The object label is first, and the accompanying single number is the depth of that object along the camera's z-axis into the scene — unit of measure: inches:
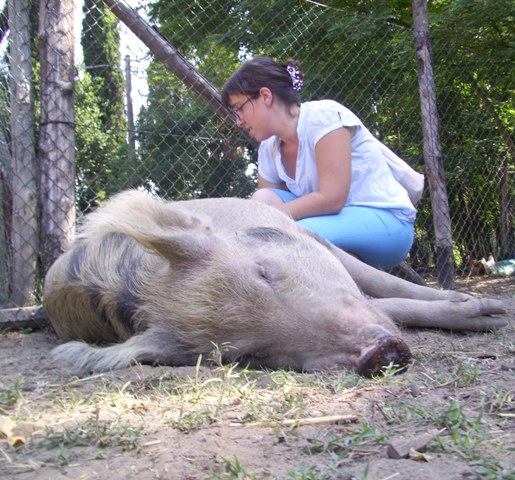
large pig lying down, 96.1
